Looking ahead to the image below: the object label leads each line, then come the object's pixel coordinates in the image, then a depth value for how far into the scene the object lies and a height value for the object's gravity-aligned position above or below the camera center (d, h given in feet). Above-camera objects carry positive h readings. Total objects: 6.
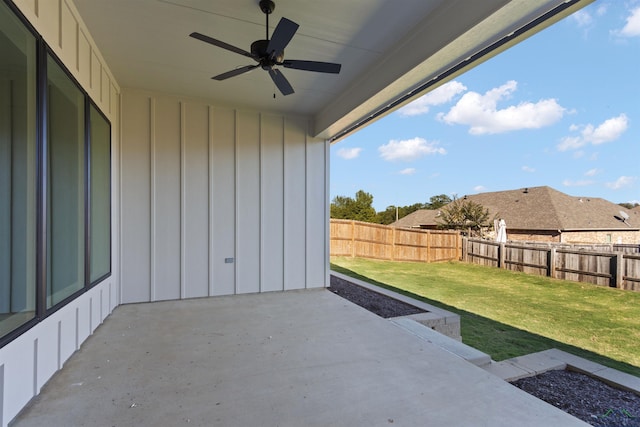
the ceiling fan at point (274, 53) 7.09 +4.30
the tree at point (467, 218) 48.03 -0.67
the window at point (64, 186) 7.32 +0.77
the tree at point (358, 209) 85.35 +1.42
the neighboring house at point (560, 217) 48.70 -0.55
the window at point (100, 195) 10.37 +0.69
